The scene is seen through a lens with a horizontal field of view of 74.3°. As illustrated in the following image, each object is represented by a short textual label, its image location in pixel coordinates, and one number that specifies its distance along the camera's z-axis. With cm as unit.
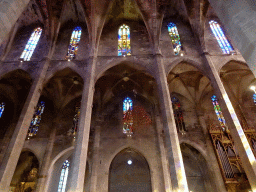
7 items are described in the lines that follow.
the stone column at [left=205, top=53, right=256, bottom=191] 707
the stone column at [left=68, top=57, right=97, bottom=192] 681
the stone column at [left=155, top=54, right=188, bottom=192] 680
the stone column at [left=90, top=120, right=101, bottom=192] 1036
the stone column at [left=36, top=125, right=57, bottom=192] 1045
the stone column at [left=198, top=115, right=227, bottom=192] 1060
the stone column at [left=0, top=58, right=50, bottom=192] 726
